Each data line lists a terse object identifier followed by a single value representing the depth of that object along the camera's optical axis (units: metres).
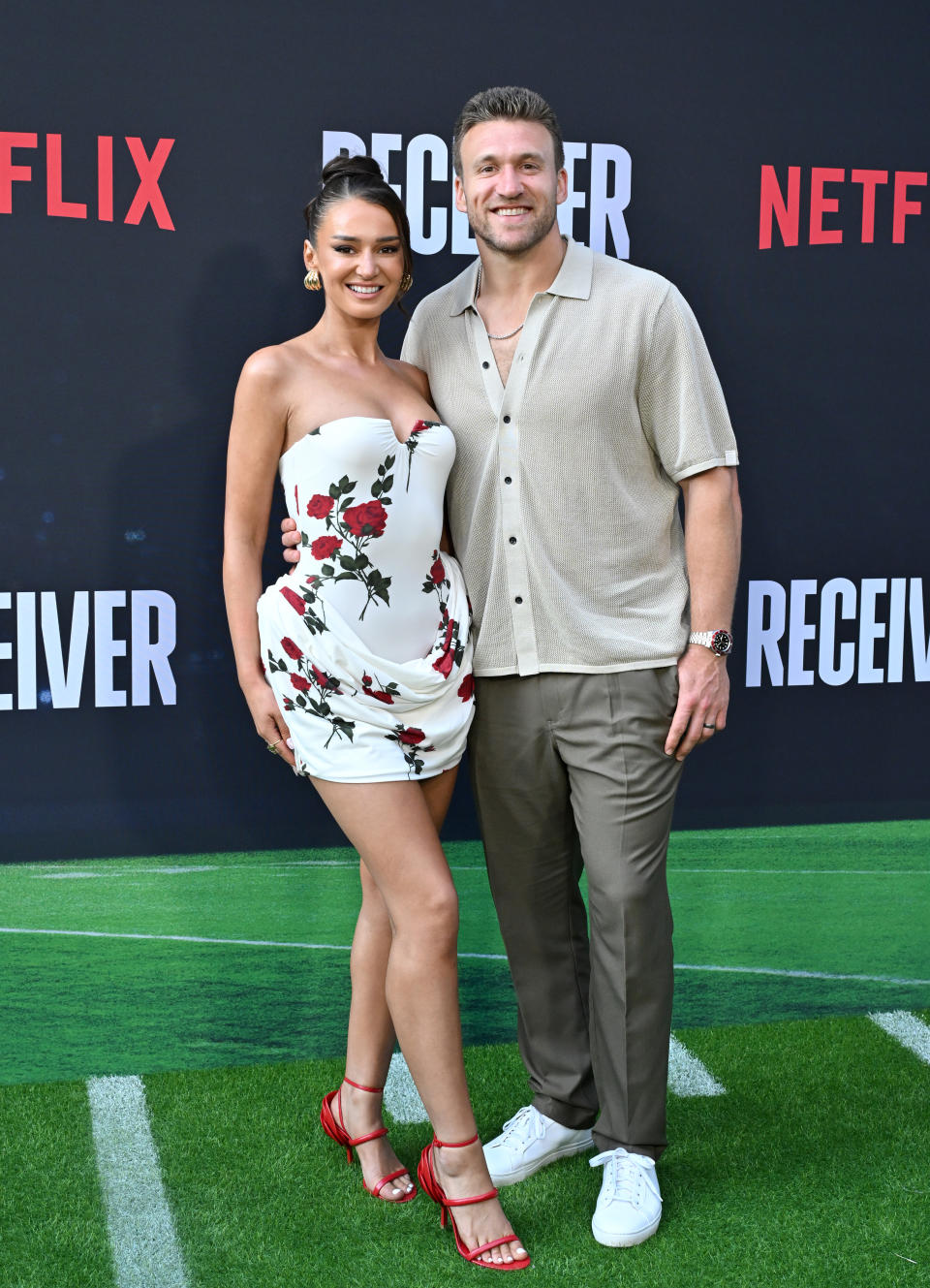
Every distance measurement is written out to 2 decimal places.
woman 2.15
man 2.22
